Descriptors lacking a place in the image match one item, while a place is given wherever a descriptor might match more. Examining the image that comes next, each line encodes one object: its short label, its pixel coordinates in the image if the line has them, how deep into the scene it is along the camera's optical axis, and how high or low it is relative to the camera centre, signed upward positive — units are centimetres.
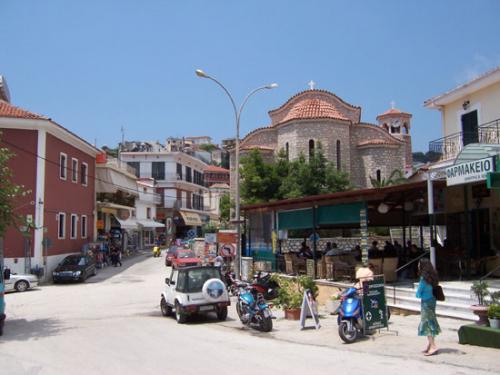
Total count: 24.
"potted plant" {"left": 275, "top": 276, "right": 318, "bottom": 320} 1285 -185
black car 2572 -204
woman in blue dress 843 -139
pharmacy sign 1119 +133
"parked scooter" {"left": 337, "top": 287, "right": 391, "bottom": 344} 982 -182
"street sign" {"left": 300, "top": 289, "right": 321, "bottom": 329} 1168 -196
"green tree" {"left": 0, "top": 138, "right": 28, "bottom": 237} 1354 +102
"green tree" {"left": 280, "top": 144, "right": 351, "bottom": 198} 3675 +375
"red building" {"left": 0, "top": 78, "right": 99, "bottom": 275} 2522 +272
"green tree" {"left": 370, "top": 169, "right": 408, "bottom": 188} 4172 +417
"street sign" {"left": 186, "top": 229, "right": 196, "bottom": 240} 5926 -53
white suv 1281 -168
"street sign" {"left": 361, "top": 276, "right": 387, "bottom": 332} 1016 -164
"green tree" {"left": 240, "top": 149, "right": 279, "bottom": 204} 3806 +369
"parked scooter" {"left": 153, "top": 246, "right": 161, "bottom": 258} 4369 -197
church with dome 4188 +816
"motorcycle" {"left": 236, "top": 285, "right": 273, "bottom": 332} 1164 -199
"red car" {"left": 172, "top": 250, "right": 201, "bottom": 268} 2840 -177
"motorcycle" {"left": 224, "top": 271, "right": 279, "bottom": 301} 1469 -172
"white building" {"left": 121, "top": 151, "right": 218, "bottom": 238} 6309 +625
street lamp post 2094 +22
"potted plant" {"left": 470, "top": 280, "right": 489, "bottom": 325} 1014 -136
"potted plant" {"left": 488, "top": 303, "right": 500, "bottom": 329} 877 -162
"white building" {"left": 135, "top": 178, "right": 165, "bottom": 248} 5172 +230
